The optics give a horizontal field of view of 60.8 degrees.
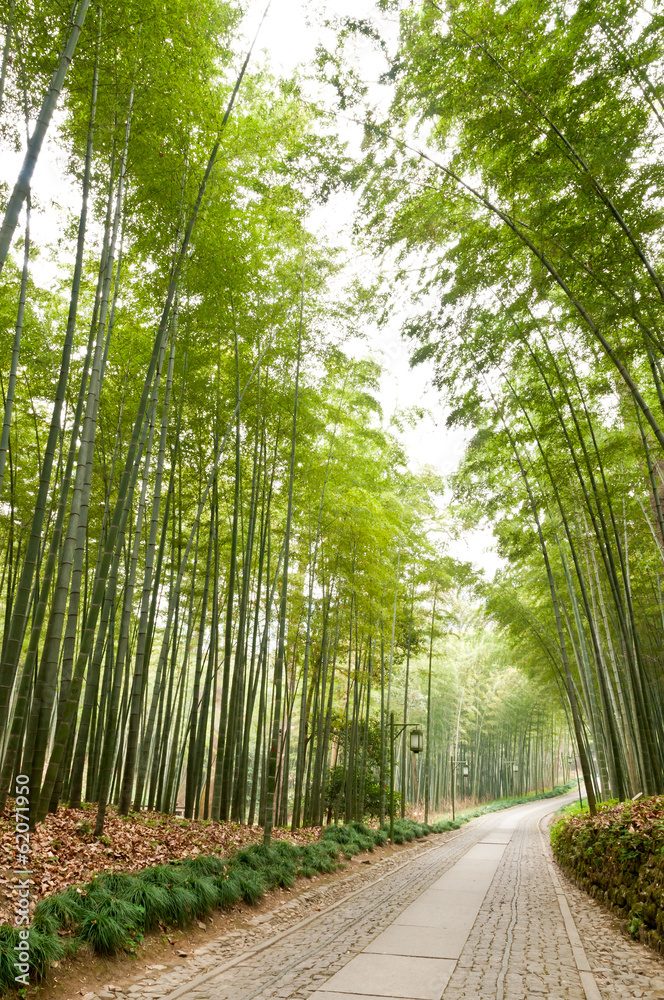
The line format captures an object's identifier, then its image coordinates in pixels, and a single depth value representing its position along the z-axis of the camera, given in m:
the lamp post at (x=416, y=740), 8.95
